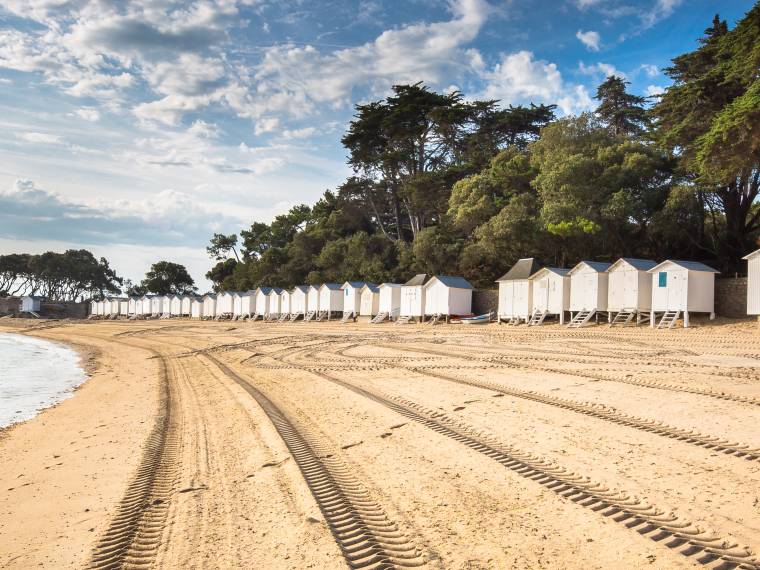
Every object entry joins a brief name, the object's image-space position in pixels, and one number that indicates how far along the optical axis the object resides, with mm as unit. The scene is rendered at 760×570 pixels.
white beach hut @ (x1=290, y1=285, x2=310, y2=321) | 56000
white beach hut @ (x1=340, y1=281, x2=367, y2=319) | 48562
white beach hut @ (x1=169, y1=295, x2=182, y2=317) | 83375
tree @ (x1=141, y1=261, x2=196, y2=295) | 102125
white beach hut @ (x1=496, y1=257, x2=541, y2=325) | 34228
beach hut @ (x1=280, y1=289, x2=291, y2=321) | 58612
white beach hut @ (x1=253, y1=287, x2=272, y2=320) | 62344
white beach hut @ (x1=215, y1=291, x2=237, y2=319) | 70500
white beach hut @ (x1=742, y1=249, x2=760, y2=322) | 24000
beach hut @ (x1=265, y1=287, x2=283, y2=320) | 60375
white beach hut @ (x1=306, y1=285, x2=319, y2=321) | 53938
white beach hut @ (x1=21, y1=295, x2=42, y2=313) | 98938
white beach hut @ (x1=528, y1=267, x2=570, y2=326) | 32094
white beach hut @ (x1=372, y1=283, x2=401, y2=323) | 43656
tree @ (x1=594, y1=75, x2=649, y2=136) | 56562
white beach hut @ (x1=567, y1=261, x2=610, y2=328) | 30094
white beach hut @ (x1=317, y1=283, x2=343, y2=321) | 51625
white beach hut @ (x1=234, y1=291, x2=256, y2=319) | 65312
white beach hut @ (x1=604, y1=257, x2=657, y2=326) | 28469
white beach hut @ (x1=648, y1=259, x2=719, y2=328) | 26266
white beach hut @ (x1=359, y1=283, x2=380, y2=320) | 46500
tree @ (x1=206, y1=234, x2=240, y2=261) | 95188
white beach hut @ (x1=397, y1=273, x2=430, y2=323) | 41031
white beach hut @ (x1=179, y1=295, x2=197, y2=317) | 81050
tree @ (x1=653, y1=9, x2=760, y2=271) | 23406
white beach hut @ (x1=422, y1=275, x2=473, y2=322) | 38875
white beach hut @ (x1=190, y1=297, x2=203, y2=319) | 78500
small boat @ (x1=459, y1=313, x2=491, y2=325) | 36938
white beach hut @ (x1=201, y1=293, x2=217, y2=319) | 75750
